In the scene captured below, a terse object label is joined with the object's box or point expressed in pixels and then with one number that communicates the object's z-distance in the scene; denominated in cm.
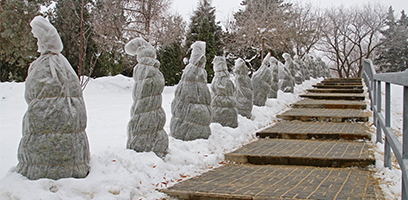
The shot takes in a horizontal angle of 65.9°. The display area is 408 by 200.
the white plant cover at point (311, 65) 2196
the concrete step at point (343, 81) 1933
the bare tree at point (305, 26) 2642
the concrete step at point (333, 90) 1539
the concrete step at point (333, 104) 1103
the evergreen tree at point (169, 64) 2255
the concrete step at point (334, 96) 1307
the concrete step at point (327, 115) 873
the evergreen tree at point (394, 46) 3347
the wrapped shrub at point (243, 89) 890
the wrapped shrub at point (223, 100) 758
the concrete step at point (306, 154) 516
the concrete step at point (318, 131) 688
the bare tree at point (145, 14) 1969
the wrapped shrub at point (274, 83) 1255
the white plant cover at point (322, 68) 2508
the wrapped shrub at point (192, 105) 632
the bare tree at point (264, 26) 2245
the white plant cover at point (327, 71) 2707
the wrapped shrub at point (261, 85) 1083
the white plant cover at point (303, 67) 1933
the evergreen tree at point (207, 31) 2523
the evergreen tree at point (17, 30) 1509
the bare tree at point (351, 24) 3196
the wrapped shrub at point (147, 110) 507
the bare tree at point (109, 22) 1853
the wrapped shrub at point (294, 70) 1700
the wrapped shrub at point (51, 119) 364
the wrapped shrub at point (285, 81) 1466
